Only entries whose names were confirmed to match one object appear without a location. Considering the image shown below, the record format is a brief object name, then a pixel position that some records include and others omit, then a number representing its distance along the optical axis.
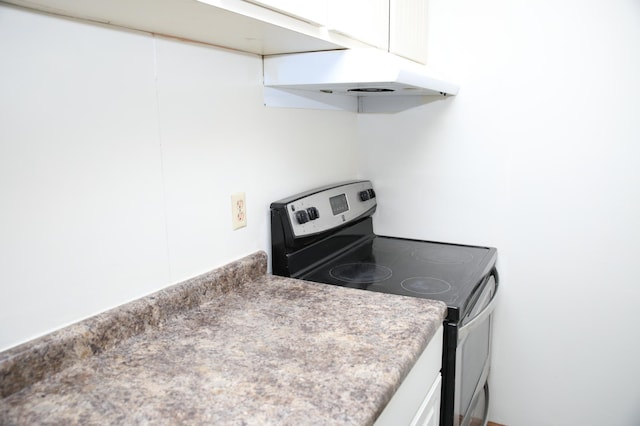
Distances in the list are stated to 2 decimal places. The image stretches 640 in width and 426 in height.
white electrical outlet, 1.27
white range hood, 1.14
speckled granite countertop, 0.71
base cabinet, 0.88
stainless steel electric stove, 1.22
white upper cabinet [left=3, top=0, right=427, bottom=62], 0.78
